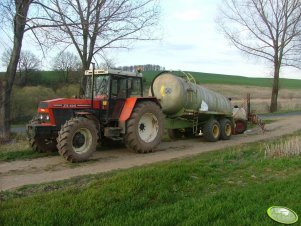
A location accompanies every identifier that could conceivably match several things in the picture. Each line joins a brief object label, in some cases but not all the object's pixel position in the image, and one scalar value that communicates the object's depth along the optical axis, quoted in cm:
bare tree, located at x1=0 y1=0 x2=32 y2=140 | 1140
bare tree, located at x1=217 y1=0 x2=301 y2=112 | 2545
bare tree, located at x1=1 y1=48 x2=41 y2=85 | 3106
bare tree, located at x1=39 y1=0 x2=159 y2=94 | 1126
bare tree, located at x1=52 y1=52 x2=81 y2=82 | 2700
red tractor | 848
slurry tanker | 1179
